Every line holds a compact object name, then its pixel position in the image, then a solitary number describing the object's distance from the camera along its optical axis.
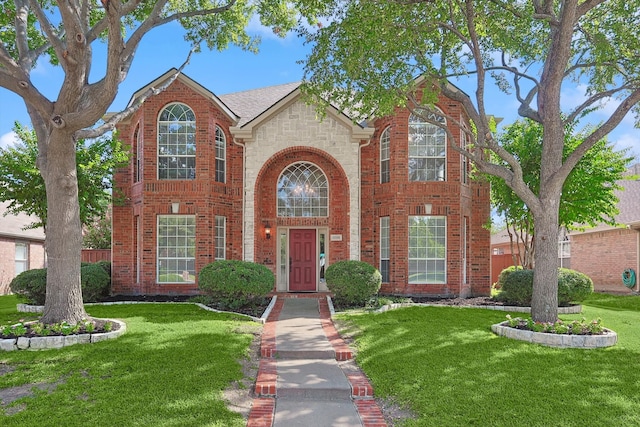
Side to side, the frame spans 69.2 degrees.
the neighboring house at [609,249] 19.20
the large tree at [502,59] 9.25
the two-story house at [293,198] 14.77
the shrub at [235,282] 11.76
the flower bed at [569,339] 8.16
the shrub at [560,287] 12.73
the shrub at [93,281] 13.77
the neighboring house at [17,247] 20.62
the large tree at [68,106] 8.38
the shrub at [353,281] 12.15
